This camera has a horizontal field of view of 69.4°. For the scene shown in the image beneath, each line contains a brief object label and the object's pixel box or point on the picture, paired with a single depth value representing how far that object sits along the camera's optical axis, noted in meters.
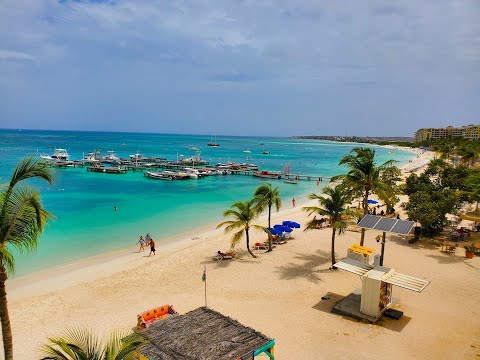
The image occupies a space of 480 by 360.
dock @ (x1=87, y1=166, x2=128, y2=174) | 59.31
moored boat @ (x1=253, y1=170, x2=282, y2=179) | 57.81
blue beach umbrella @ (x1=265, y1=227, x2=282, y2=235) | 21.03
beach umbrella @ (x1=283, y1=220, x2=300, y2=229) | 23.46
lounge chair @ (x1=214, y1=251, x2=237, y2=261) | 17.89
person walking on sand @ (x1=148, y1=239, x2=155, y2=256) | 19.02
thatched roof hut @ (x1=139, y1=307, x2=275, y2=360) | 8.22
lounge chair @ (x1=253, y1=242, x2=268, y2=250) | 19.84
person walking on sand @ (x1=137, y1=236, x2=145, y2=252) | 20.30
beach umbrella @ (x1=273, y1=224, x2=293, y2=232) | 21.78
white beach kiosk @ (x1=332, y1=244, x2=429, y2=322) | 11.16
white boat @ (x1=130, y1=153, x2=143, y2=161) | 74.16
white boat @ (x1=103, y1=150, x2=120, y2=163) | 70.25
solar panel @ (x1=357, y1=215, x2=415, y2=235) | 12.58
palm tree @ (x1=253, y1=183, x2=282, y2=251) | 18.56
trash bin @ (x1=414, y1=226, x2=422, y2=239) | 20.22
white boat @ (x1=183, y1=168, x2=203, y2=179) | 55.19
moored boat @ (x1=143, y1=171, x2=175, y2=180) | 53.72
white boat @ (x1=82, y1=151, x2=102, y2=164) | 67.12
